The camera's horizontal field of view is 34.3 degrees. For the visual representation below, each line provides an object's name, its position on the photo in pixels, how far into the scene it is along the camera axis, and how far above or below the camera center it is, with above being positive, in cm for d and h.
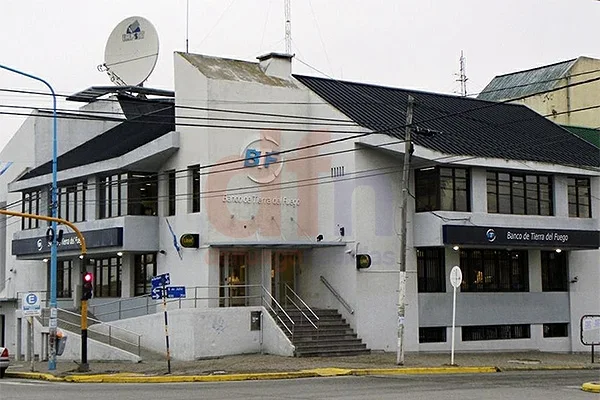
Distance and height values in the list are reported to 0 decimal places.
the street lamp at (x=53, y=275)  3378 -42
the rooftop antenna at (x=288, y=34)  4181 +978
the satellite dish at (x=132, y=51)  4497 +1003
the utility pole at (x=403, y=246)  3173 +47
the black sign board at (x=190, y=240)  3678 +82
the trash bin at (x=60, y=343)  3419 -281
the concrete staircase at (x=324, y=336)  3462 -276
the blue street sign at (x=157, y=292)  3136 -96
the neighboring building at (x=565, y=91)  5562 +986
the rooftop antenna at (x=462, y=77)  6638 +1248
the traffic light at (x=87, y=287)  3297 -82
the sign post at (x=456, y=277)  3206 -57
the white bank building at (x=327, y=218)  3684 +171
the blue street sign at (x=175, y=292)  3145 -96
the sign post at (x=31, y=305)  3532 -151
